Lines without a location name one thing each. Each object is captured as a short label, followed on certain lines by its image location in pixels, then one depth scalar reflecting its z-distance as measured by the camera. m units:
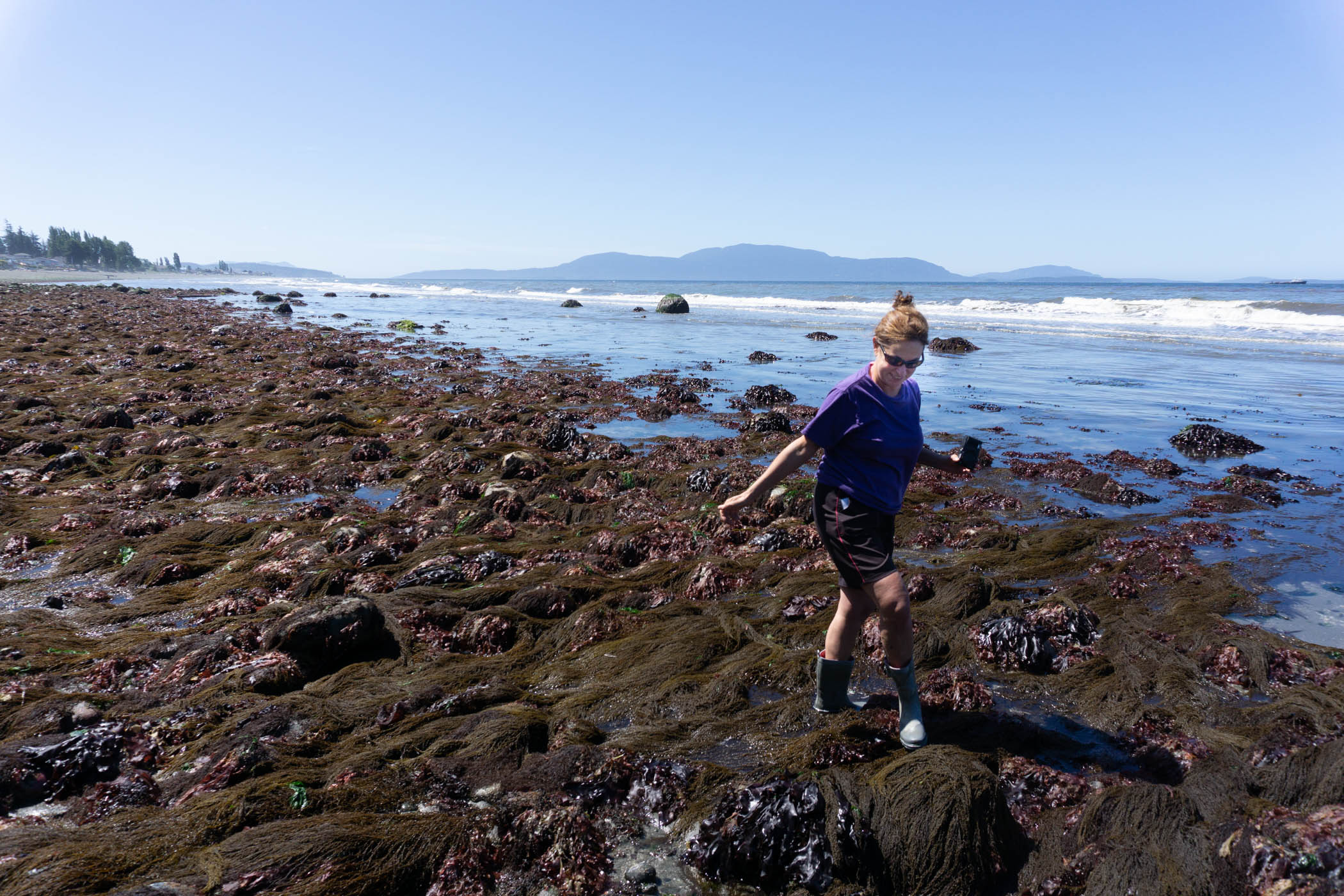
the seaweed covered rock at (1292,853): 2.25
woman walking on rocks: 3.20
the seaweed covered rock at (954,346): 23.31
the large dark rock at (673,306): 44.53
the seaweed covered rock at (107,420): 10.32
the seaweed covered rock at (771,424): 11.20
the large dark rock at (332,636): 4.26
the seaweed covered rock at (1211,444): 9.45
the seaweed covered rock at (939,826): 2.63
